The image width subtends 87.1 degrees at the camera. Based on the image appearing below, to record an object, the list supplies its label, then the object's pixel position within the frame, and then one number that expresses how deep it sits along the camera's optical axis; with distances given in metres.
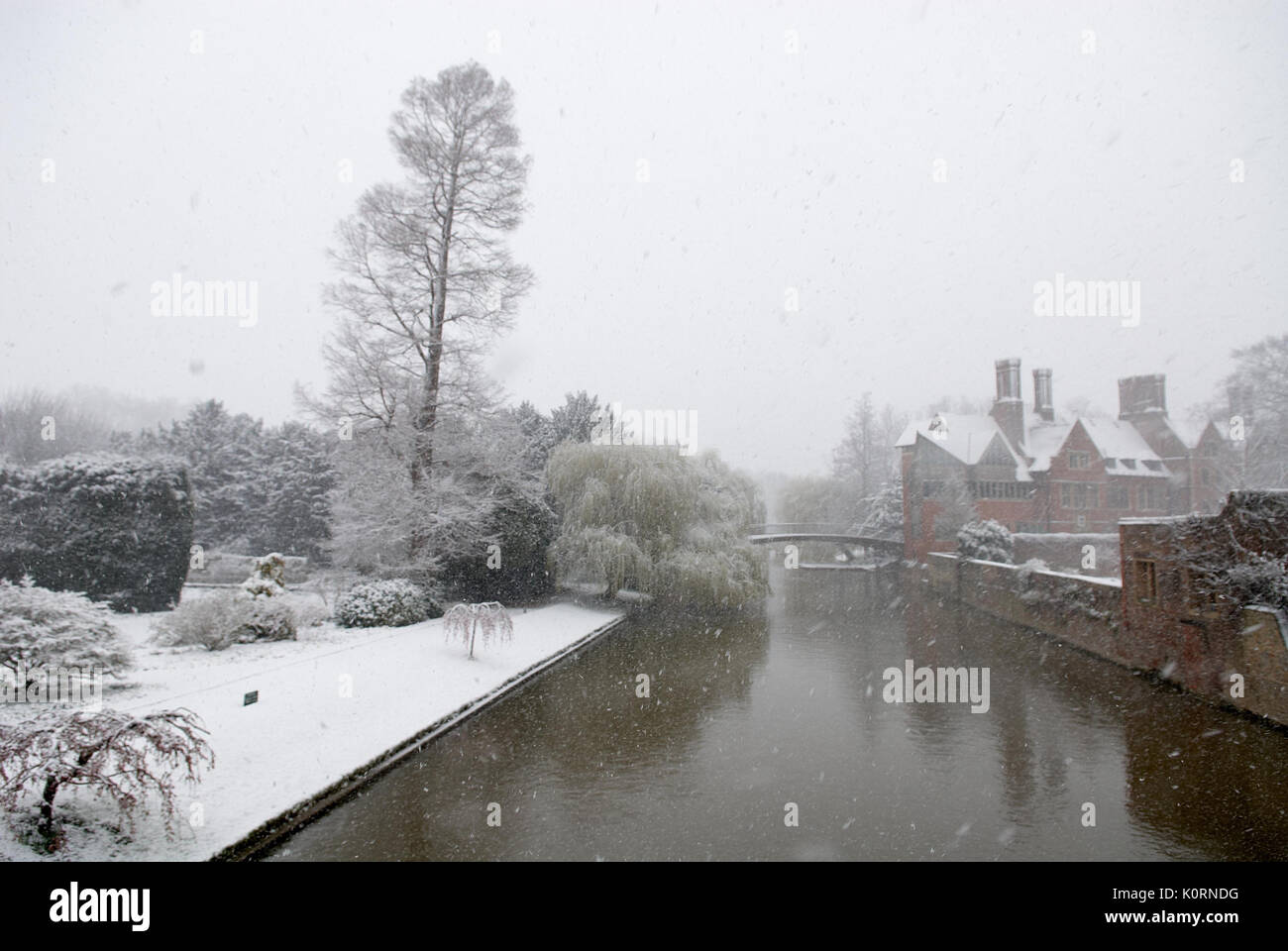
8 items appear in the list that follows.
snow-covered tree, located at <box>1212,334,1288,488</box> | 30.68
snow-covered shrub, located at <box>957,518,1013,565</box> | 26.89
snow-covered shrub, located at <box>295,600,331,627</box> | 15.43
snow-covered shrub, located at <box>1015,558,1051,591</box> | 19.91
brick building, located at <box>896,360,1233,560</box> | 37.66
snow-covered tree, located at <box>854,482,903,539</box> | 42.69
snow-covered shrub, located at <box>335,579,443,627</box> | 15.66
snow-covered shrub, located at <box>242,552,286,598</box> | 14.91
